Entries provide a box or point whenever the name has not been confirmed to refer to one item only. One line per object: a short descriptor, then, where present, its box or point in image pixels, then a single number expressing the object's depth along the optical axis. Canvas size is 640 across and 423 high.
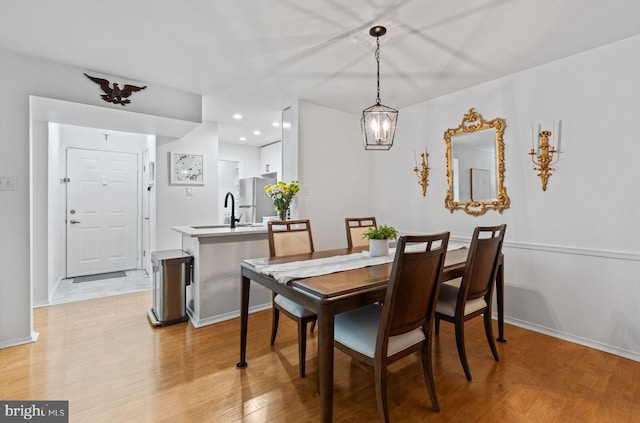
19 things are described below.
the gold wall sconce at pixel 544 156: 2.67
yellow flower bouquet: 3.33
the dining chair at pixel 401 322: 1.47
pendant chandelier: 2.25
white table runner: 1.80
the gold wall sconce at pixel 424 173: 3.69
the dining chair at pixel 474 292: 1.97
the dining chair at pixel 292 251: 1.99
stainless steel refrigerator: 5.91
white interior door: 4.62
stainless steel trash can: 2.88
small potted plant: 2.33
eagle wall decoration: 2.79
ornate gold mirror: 3.03
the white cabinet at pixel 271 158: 5.90
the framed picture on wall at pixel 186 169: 4.36
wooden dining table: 1.41
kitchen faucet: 3.28
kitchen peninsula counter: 2.90
